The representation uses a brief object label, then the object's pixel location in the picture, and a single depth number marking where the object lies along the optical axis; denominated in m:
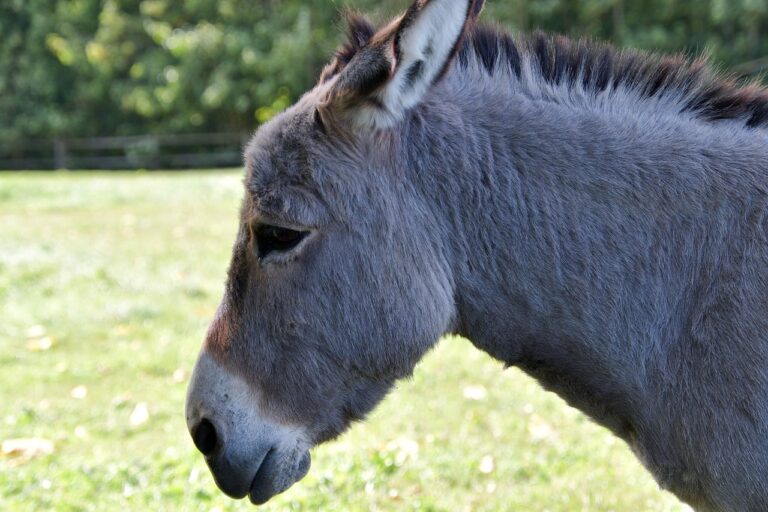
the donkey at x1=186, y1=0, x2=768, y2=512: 2.27
